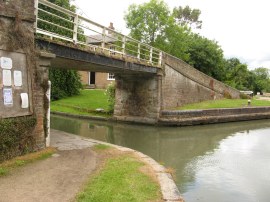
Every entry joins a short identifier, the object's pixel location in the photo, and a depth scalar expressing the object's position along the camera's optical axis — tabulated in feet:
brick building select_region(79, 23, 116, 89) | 115.96
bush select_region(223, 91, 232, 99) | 85.57
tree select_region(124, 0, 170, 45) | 78.12
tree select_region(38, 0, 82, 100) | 83.25
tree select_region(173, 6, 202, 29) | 157.79
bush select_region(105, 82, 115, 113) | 69.41
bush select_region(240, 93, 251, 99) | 93.60
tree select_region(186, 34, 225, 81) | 102.03
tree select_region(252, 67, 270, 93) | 187.96
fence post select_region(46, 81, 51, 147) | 28.15
